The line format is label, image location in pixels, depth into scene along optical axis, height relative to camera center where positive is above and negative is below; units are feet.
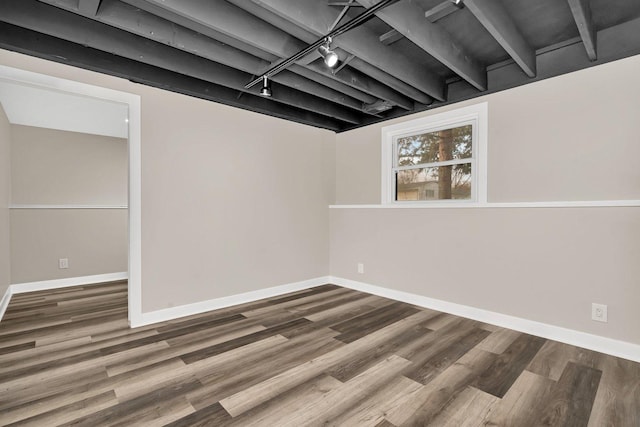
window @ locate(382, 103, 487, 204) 10.44 +1.97
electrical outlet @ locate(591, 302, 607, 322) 7.83 -2.73
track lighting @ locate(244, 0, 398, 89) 6.11 +4.08
